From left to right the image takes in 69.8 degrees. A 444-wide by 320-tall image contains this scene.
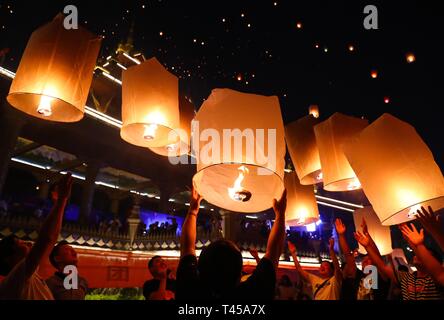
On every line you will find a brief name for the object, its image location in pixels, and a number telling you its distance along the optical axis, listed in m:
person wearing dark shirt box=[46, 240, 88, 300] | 2.49
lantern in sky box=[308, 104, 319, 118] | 7.39
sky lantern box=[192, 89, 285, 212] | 1.48
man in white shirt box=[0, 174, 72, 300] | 1.56
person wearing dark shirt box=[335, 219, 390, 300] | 2.83
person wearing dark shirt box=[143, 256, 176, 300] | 3.01
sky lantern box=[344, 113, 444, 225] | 1.87
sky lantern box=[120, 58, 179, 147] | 2.24
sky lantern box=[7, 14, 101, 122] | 1.94
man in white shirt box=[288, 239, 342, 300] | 3.34
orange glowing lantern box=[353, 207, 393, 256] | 3.99
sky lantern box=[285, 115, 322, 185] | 2.92
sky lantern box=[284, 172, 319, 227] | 3.14
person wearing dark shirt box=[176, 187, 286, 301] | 1.24
